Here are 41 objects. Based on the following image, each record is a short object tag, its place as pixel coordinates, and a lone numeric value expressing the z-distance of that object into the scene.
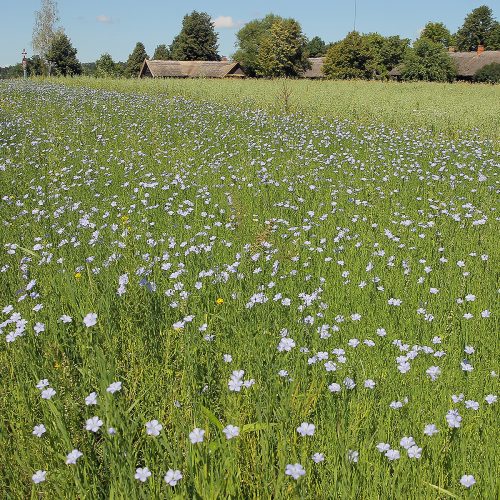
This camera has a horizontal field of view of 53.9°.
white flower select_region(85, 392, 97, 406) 2.10
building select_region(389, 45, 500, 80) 63.50
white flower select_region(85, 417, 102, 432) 2.02
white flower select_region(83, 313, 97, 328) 2.54
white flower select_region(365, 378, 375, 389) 2.48
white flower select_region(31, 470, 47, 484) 1.84
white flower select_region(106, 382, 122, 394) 2.14
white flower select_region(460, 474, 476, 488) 1.88
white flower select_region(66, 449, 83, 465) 1.88
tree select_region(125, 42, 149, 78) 83.44
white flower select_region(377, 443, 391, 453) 2.05
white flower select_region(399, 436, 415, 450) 2.02
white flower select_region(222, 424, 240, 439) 1.95
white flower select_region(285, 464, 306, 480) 1.77
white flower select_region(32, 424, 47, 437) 2.08
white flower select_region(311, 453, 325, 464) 1.96
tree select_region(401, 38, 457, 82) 53.06
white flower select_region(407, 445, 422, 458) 1.98
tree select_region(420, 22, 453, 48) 93.81
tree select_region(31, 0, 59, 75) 59.91
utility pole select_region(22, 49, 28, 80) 45.21
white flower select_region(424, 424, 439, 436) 2.11
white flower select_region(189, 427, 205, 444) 1.91
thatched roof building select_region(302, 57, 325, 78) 75.44
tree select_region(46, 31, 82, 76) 60.41
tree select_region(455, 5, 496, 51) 101.88
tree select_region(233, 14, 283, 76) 83.44
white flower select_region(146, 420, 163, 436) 1.97
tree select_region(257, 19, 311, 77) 66.06
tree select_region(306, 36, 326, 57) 130.25
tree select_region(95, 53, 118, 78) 77.81
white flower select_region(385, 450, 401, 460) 1.99
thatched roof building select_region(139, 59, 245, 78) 59.19
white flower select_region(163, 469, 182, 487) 1.77
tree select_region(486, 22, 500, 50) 94.68
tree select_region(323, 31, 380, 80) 60.59
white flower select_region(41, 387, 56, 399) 2.16
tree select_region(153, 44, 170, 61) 106.29
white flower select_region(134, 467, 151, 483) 1.84
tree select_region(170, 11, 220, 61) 82.19
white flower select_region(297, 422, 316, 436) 2.10
